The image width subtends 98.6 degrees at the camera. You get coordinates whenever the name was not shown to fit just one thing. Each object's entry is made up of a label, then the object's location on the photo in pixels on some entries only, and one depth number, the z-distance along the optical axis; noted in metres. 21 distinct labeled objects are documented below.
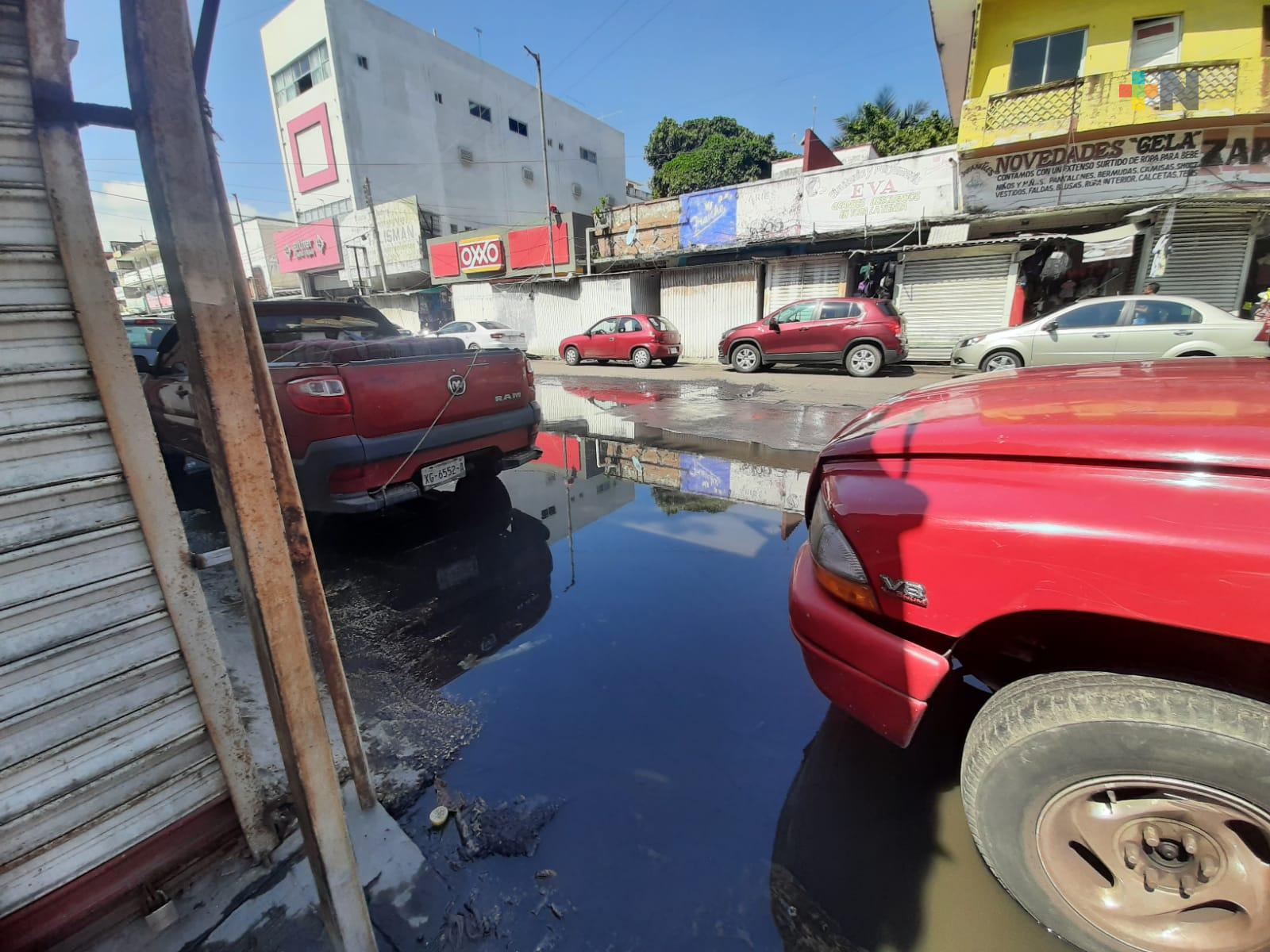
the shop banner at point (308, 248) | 27.09
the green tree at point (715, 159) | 29.89
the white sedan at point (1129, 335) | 8.03
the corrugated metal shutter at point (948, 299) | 13.09
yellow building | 11.32
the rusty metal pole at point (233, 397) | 0.88
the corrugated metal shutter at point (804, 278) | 14.82
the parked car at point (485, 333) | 16.50
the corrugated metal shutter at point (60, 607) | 1.07
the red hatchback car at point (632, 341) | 14.45
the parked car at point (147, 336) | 5.36
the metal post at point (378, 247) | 25.15
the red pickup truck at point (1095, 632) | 1.14
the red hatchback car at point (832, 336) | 11.40
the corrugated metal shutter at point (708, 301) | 16.41
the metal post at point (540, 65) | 17.93
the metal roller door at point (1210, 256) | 11.73
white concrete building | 27.50
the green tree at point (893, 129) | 21.48
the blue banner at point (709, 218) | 15.76
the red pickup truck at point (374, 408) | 3.21
